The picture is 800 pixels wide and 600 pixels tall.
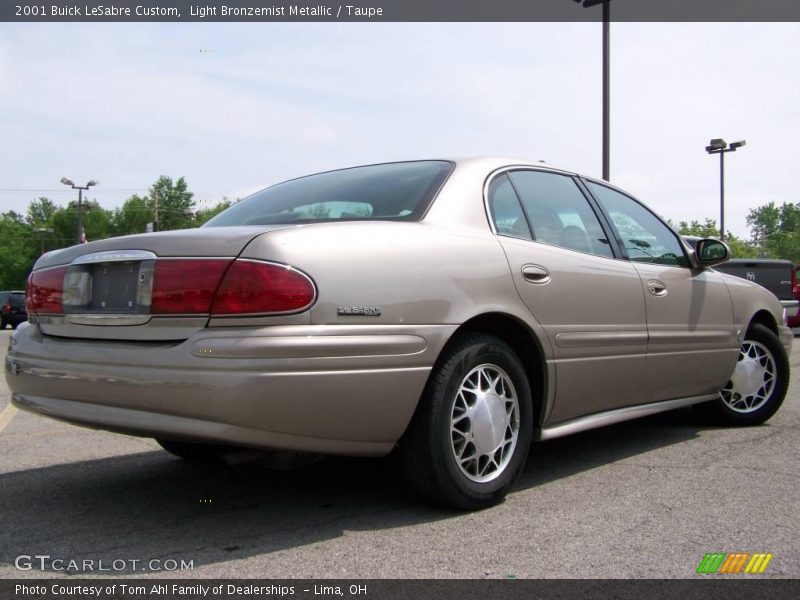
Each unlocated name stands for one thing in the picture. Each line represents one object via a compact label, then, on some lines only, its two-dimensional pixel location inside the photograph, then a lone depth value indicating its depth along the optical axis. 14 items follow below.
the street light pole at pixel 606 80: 14.45
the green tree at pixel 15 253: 82.12
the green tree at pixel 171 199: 82.12
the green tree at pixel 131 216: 78.31
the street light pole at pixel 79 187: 40.01
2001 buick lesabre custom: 2.52
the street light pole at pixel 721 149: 28.21
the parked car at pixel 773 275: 14.82
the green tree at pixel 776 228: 85.81
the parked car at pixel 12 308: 28.58
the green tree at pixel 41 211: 98.09
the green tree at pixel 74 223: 81.81
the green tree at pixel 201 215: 67.88
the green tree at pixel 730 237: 50.67
